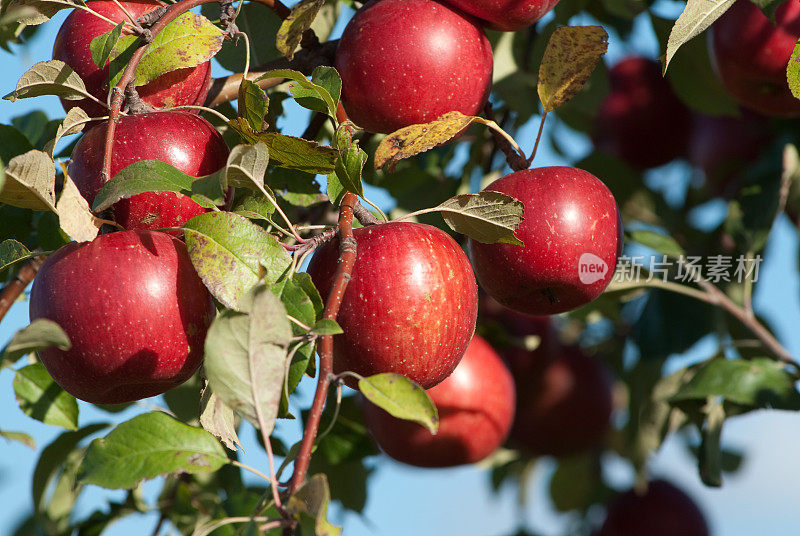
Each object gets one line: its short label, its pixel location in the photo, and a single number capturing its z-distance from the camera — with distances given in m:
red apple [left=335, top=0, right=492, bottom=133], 1.79
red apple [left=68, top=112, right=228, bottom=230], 1.73
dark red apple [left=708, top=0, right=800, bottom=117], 1.98
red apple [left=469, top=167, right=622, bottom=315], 1.79
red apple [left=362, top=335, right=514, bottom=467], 1.99
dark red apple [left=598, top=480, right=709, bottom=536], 2.64
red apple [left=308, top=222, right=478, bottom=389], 1.73
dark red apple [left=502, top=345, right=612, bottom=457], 2.55
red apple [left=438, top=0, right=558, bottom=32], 1.81
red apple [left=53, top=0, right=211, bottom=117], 1.78
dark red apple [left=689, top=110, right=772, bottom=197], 2.51
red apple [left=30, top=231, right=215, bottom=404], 1.70
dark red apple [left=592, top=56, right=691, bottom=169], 2.75
